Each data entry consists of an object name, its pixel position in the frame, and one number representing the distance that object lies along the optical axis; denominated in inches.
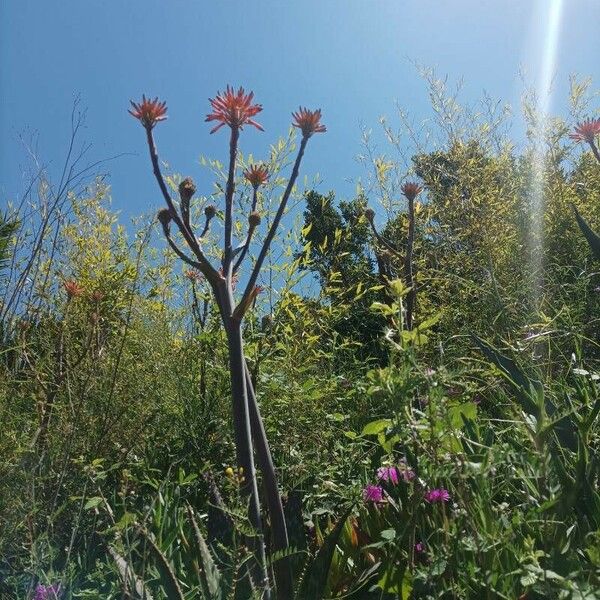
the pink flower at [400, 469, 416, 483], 54.6
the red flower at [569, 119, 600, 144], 111.7
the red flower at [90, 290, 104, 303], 106.0
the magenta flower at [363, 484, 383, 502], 67.9
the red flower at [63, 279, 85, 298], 108.6
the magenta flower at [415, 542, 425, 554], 58.1
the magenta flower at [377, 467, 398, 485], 67.1
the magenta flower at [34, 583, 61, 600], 60.4
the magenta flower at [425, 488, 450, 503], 54.3
